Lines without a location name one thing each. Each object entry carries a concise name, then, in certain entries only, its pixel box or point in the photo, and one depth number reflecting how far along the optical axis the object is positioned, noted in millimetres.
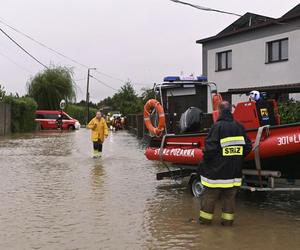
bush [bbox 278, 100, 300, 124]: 12633
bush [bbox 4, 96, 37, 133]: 35656
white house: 24672
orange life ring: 10226
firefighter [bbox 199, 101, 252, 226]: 7086
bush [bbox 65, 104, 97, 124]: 61194
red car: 44094
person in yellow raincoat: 17056
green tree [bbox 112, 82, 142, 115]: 61631
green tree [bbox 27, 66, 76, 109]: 55625
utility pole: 65212
